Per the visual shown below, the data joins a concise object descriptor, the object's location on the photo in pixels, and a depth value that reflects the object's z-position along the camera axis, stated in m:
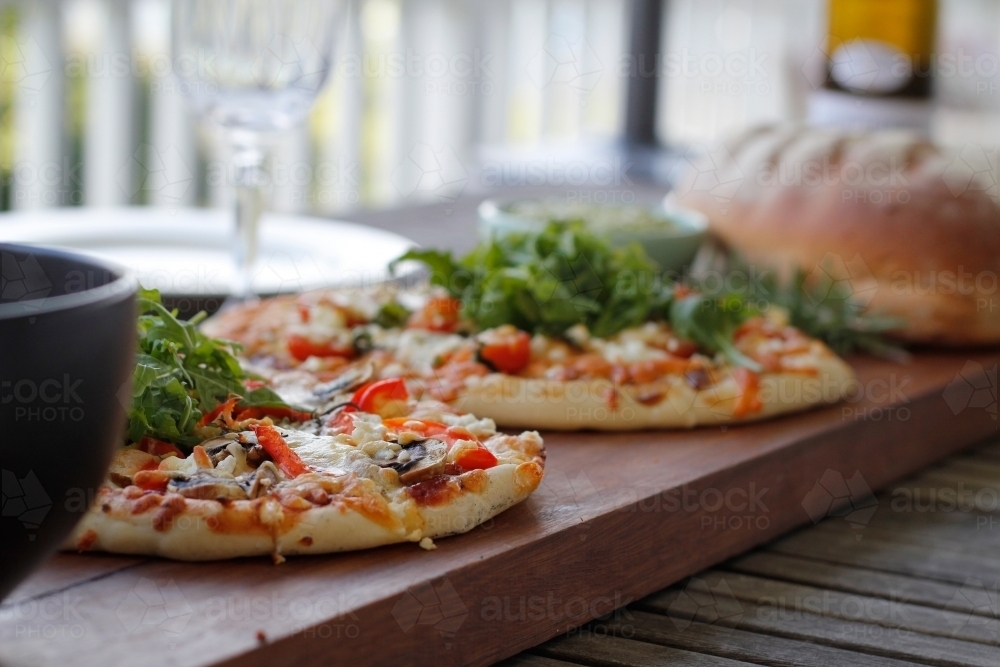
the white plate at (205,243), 1.42
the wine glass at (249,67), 1.40
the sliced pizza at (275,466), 1.11
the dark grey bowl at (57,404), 0.96
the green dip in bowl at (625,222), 1.46
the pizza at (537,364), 1.25
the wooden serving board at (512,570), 1.07
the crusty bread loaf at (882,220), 1.41
